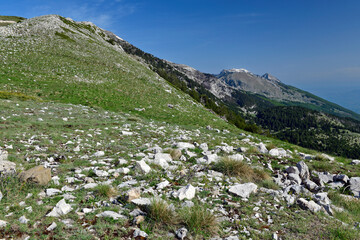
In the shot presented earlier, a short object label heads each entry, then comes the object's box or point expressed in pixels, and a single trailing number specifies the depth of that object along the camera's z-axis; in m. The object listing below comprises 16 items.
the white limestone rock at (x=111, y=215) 4.63
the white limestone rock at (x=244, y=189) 6.34
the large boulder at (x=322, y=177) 8.40
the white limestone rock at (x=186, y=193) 5.80
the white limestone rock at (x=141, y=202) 5.09
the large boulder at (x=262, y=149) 12.36
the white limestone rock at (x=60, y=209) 4.50
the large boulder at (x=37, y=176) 5.79
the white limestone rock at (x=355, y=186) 7.48
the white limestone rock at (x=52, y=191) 5.49
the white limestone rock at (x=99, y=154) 9.33
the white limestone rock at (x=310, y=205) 5.75
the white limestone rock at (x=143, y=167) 7.50
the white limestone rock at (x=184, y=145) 11.61
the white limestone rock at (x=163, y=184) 6.43
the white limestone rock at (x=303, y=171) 8.61
